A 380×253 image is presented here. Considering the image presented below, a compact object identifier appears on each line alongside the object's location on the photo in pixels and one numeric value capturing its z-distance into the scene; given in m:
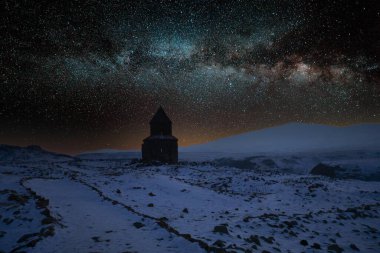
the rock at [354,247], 8.96
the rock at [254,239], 8.02
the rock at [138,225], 8.55
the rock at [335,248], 8.47
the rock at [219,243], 7.15
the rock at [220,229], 8.42
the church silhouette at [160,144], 42.16
